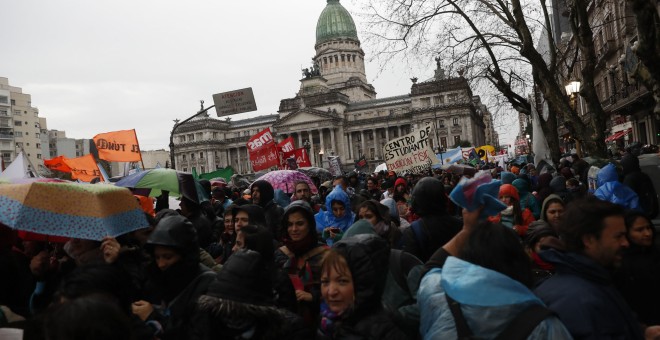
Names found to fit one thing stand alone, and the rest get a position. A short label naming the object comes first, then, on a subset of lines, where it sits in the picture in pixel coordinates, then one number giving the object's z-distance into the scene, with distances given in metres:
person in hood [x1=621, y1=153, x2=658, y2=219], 6.53
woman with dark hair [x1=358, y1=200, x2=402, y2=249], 4.91
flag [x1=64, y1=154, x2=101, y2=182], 11.46
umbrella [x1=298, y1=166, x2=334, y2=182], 18.40
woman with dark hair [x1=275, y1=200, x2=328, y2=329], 3.78
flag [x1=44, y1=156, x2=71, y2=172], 12.38
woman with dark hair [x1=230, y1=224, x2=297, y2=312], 3.36
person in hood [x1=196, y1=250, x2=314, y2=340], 2.65
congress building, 83.69
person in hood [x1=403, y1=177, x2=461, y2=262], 4.09
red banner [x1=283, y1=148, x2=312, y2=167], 21.45
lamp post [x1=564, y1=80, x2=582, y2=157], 14.69
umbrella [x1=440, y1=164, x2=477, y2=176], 13.41
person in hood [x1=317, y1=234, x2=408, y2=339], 2.60
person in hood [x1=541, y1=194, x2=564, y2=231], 5.25
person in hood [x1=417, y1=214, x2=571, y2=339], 2.10
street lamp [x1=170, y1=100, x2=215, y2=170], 17.20
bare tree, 11.51
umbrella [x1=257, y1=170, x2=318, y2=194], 10.48
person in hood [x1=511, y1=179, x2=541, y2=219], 7.66
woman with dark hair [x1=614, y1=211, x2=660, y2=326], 3.54
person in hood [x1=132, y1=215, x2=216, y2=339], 3.04
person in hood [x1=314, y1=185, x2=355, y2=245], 6.01
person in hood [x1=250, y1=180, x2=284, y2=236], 6.77
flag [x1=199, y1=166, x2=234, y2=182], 21.55
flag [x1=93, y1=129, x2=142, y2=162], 10.39
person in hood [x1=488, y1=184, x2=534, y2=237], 5.90
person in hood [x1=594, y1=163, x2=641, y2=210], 5.67
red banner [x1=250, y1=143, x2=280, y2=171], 16.64
